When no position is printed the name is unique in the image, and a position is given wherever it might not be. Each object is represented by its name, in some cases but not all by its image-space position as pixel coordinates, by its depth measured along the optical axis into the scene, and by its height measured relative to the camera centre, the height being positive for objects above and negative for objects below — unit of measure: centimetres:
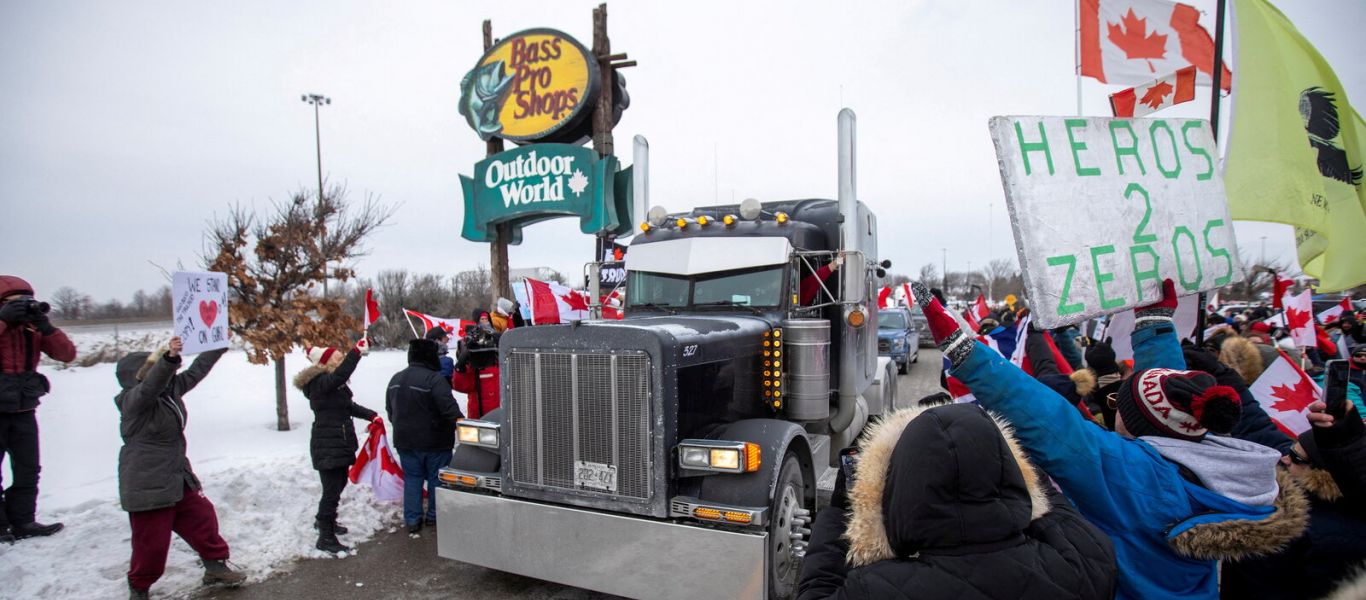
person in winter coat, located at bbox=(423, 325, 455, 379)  742 -62
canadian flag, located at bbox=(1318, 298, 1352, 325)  1088 -79
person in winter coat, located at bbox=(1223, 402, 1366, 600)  243 -94
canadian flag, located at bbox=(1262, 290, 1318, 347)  705 -50
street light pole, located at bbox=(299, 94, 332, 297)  2391 +732
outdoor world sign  1115 +184
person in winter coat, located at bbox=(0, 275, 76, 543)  498 -73
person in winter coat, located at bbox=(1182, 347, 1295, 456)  329 -78
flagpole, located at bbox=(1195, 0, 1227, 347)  438 +143
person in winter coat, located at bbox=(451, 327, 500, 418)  727 -95
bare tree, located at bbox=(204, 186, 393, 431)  857 +16
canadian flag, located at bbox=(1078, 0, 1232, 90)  502 +197
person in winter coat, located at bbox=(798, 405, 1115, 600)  149 -60
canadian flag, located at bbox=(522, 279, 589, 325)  870 -16
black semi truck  405 -112
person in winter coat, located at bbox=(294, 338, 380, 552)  541 -112
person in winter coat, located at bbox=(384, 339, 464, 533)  589 -120
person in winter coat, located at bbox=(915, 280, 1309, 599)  198 -63
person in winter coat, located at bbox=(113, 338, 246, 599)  420 -105
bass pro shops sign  1130 +375
